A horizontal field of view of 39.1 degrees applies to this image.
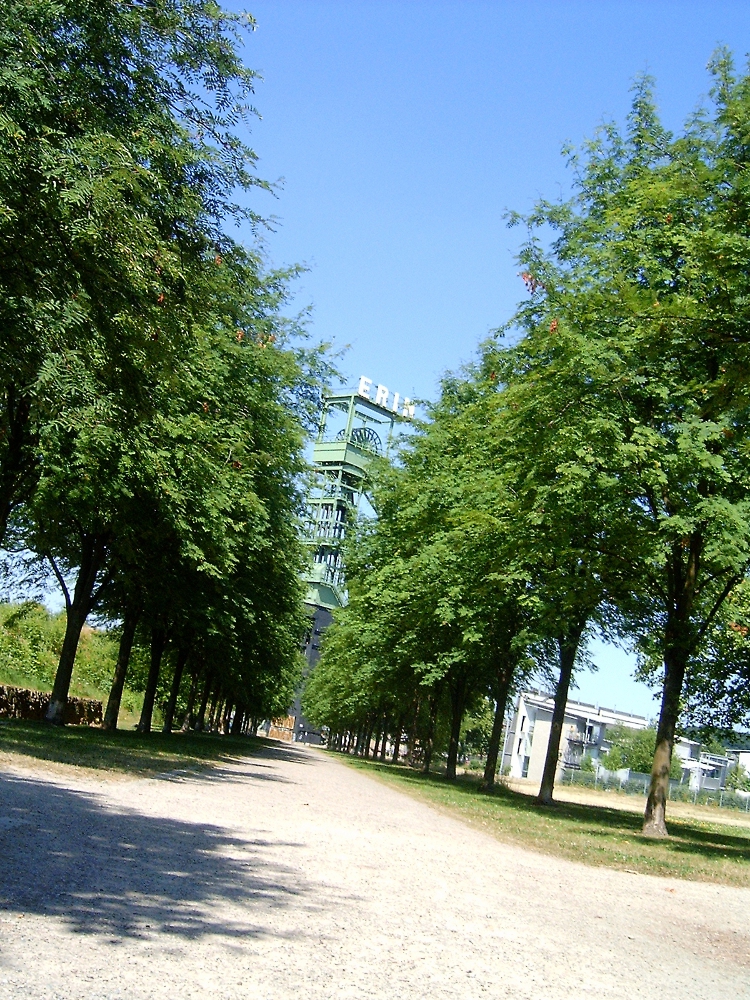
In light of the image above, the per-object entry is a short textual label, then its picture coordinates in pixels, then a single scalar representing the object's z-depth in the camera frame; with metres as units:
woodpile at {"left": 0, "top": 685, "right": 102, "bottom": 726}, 34.09
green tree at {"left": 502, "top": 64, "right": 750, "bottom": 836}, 17.94
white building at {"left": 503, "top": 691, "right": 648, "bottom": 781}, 126.69
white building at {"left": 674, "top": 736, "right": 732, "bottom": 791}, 118.19
